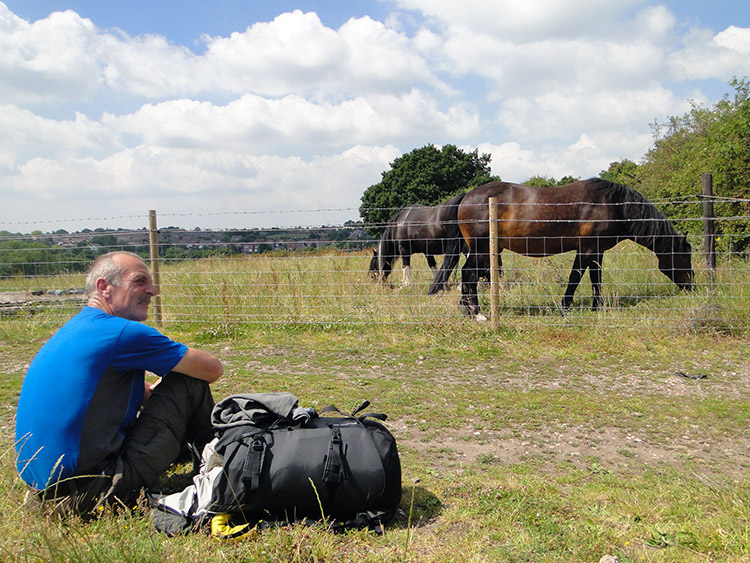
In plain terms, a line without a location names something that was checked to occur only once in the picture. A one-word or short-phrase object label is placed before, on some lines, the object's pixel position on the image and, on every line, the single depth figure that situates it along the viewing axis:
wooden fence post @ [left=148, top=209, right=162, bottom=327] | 7.80
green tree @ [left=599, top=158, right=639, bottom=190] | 29.66
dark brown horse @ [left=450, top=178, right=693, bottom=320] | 7.81
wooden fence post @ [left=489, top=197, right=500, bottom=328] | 6.86
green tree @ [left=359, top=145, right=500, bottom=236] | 37.16
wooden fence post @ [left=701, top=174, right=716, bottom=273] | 6.98
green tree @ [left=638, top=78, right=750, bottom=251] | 8.75
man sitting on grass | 2.37
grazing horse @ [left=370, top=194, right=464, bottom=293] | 9.71
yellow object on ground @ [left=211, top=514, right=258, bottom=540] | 2.31
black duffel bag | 2.40
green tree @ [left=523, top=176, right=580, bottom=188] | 35.90
